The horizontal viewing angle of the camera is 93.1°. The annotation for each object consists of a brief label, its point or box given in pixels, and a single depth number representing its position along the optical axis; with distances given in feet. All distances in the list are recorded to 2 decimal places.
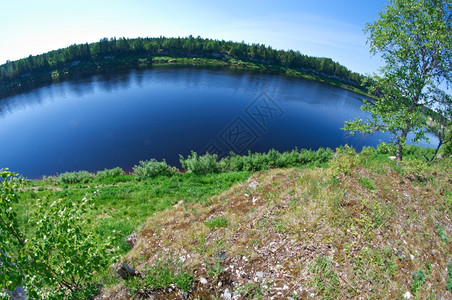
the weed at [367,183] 29.29
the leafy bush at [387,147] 41.06
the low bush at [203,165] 69.82
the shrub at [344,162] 32.65
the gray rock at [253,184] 46.07
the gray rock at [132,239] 33.30
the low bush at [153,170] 67.00
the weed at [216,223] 30.04
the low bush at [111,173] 71.51
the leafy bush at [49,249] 13.52
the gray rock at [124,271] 20.36
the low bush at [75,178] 68.64
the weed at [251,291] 17.84
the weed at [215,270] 19.66
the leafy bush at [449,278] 17.42
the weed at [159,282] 18.92
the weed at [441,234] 22.32
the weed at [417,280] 17.29
